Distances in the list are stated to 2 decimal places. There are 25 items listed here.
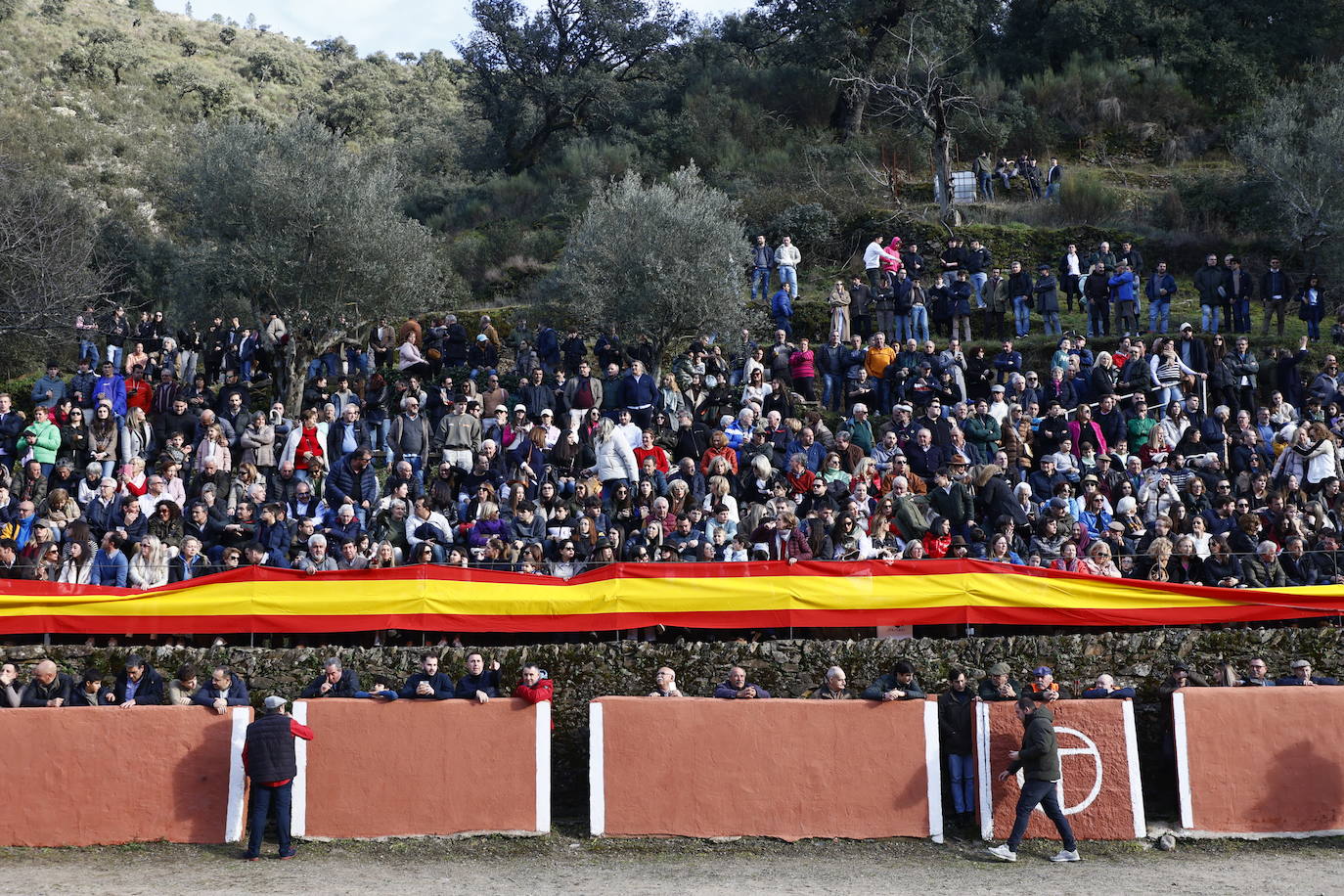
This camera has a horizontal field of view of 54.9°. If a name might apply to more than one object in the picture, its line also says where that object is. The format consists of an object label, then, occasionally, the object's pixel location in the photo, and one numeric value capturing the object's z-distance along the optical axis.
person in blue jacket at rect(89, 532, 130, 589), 15.48
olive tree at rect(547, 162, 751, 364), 26.34
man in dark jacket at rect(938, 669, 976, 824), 12.50
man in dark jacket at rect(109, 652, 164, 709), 12.86
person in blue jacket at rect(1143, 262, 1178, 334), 25.95
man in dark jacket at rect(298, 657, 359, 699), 12.90
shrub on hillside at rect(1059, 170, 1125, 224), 36.19
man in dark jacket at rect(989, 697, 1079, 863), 11.66
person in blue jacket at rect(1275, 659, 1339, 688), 12.86
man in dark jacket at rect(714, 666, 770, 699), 12.80
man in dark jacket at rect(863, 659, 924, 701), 12.59
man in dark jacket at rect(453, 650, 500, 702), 12.90
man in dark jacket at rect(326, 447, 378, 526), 18.08
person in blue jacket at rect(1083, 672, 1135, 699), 12.77
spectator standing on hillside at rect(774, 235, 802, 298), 27.48
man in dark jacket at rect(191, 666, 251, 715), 12.58
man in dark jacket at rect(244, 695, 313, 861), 11.63
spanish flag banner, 14.70
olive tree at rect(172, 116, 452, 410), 26.30
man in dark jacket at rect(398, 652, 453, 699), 12.55
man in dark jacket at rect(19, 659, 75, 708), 12.65
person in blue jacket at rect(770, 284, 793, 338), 26.28
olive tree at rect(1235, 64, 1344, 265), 30.58
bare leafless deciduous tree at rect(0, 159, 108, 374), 27.95
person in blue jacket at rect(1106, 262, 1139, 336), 25.69
